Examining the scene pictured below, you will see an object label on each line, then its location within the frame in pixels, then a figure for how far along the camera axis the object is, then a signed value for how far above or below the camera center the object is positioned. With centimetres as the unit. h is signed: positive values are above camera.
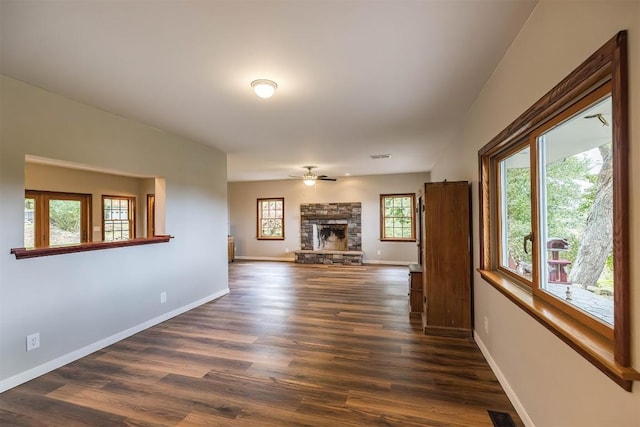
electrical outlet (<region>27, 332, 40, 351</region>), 239 -101
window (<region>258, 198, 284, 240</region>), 893 -4
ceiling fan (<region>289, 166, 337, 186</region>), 663 +95
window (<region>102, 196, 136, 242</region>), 650 +5
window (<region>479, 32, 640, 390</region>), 100 +2
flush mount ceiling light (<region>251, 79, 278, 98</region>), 234 +106
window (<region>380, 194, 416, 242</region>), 791 -1
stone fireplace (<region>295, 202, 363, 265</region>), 816 -48
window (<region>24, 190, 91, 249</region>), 519 +3
